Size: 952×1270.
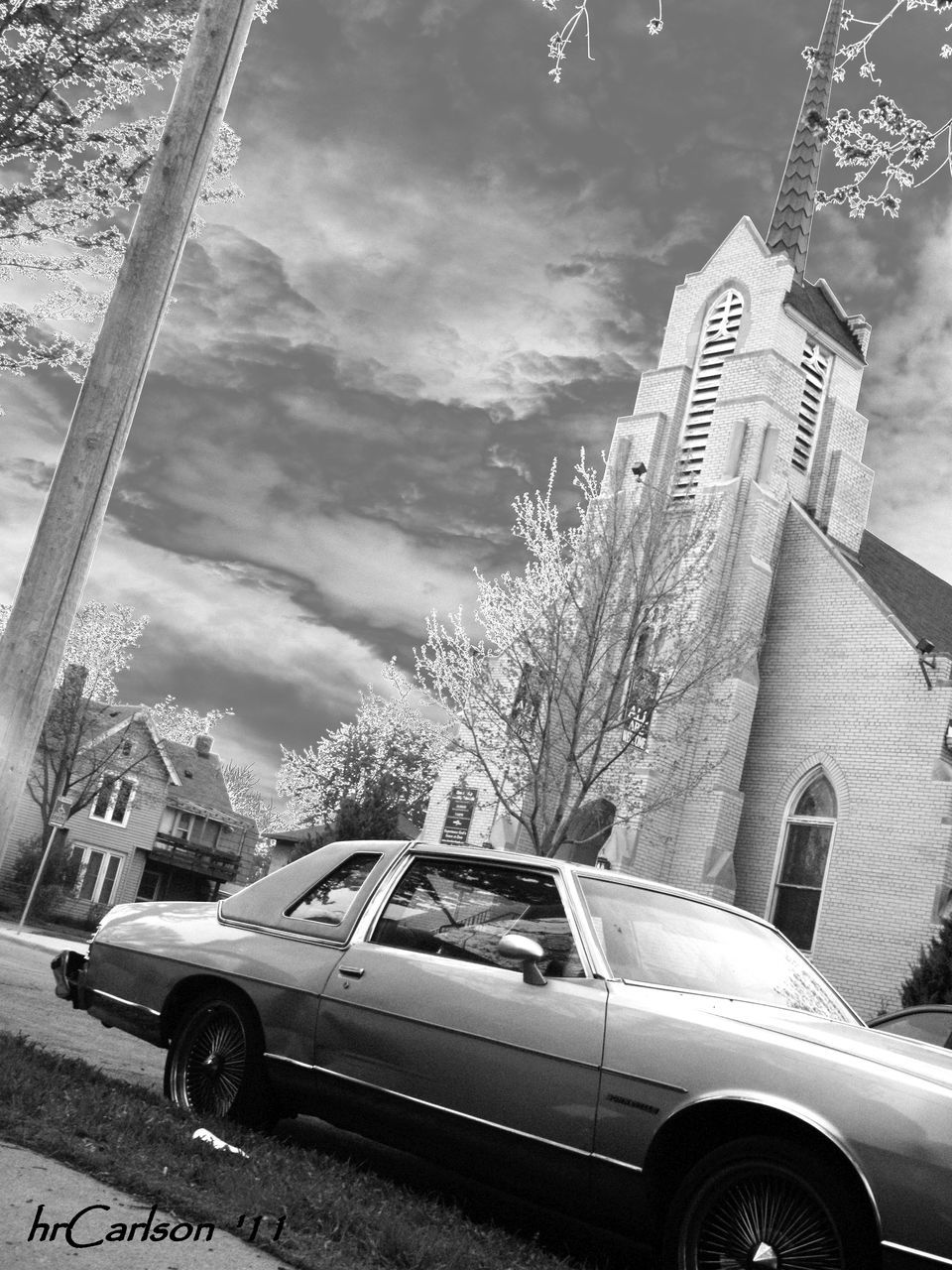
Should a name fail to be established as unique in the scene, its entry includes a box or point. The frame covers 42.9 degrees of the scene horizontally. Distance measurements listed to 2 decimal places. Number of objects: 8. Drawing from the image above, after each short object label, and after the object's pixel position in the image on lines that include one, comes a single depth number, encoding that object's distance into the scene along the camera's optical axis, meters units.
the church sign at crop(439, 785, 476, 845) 27.50
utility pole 6.05
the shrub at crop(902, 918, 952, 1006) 14.63
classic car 3.67
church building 22.05
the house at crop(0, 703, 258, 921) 46.38
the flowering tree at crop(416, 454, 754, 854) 19.77
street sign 44.16
